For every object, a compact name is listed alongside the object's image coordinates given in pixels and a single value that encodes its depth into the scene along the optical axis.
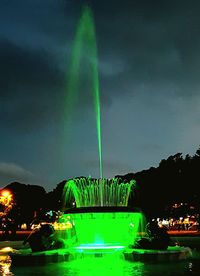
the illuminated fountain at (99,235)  11.69
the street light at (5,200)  35.84
